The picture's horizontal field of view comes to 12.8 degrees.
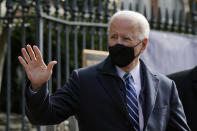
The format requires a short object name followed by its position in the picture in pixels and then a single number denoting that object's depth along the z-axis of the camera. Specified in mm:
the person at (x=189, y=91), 7005
